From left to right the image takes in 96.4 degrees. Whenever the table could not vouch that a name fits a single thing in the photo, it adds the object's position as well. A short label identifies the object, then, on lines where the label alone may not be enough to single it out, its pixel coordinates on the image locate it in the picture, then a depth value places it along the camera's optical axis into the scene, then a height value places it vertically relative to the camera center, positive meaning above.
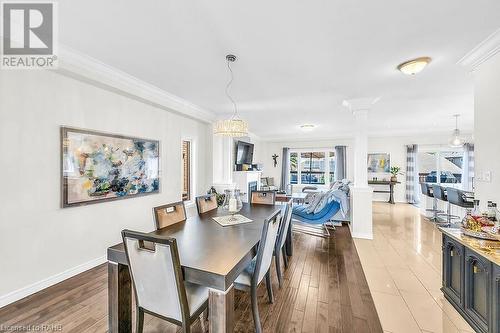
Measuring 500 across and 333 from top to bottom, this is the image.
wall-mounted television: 6.48 +0.40
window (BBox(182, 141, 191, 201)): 4.97 -0.13
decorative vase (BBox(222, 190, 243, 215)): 2.42 -0.40
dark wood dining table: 1.29 -0.62
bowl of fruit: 1.84 -0.52
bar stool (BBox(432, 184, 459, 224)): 4.93 -0.66
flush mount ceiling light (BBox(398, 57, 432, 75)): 2.54 +1.19
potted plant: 7.50 -0.18
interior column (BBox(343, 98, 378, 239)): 4.15 -0.39
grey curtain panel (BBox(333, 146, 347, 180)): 8.01 +0.12
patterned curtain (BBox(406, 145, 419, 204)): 7.44 -0.24
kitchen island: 1.59 -0.92
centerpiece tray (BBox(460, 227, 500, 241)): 1.82 -0.57
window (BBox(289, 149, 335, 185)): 8.51 -0.03
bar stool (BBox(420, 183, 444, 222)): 5.34 -0.87
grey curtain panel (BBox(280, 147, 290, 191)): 8.87 -0.12
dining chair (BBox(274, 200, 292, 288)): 2.47 -0.79
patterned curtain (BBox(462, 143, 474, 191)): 6.82 -0.01
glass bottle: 2.01 -0.41
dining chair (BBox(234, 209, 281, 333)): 1.73 -0.84
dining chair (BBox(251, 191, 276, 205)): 3.56 -0.51
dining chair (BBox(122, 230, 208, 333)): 1.30 -0.72
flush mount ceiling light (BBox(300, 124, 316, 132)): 6.39 +1.16
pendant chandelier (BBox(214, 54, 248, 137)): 3.13 +0.54
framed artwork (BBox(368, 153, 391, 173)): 7.82 +0.13
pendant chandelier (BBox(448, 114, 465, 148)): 5.58 +0.68
